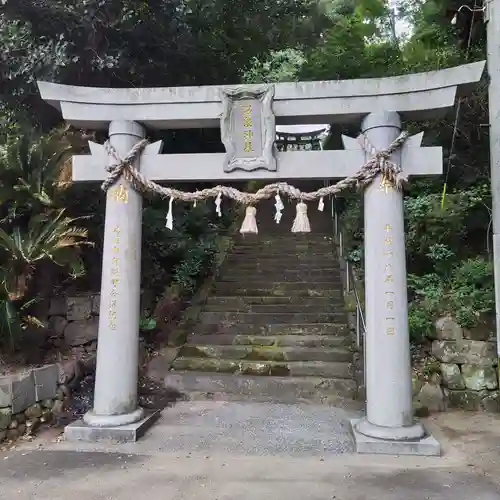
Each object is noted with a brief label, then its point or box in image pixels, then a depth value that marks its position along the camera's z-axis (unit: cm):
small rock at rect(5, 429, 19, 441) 477
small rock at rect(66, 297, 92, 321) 700
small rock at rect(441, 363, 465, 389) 611
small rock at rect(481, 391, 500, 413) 592
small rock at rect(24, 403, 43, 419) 505
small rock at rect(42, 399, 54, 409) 534
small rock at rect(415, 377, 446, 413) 596
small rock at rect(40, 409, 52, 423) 525
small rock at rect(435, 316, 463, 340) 628
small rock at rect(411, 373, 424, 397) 606
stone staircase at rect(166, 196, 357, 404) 642
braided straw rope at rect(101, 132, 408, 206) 489
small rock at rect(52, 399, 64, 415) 547
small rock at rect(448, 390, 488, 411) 600
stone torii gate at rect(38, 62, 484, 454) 480
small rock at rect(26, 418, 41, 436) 499
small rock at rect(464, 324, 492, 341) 617
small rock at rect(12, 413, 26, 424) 489
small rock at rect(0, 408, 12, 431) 470
